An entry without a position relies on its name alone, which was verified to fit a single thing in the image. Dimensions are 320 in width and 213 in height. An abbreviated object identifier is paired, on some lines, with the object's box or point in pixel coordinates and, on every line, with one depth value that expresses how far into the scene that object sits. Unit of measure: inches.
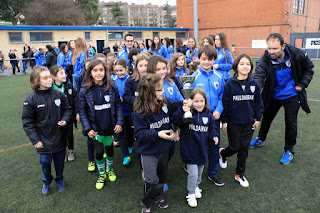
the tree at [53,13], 1572.3
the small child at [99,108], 115.3
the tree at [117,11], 2453.2
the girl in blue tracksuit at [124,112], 142.5
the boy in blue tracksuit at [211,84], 116.4
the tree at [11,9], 1418.2
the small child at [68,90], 136.8
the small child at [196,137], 100.0
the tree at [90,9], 1886.6
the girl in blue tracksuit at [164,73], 110.9
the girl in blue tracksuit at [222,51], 169.8
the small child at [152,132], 91.8
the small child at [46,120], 107.9
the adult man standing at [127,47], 213.7
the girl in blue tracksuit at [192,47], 237.8
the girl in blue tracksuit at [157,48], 285.3
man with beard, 133.1
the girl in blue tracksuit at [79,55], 234.2
